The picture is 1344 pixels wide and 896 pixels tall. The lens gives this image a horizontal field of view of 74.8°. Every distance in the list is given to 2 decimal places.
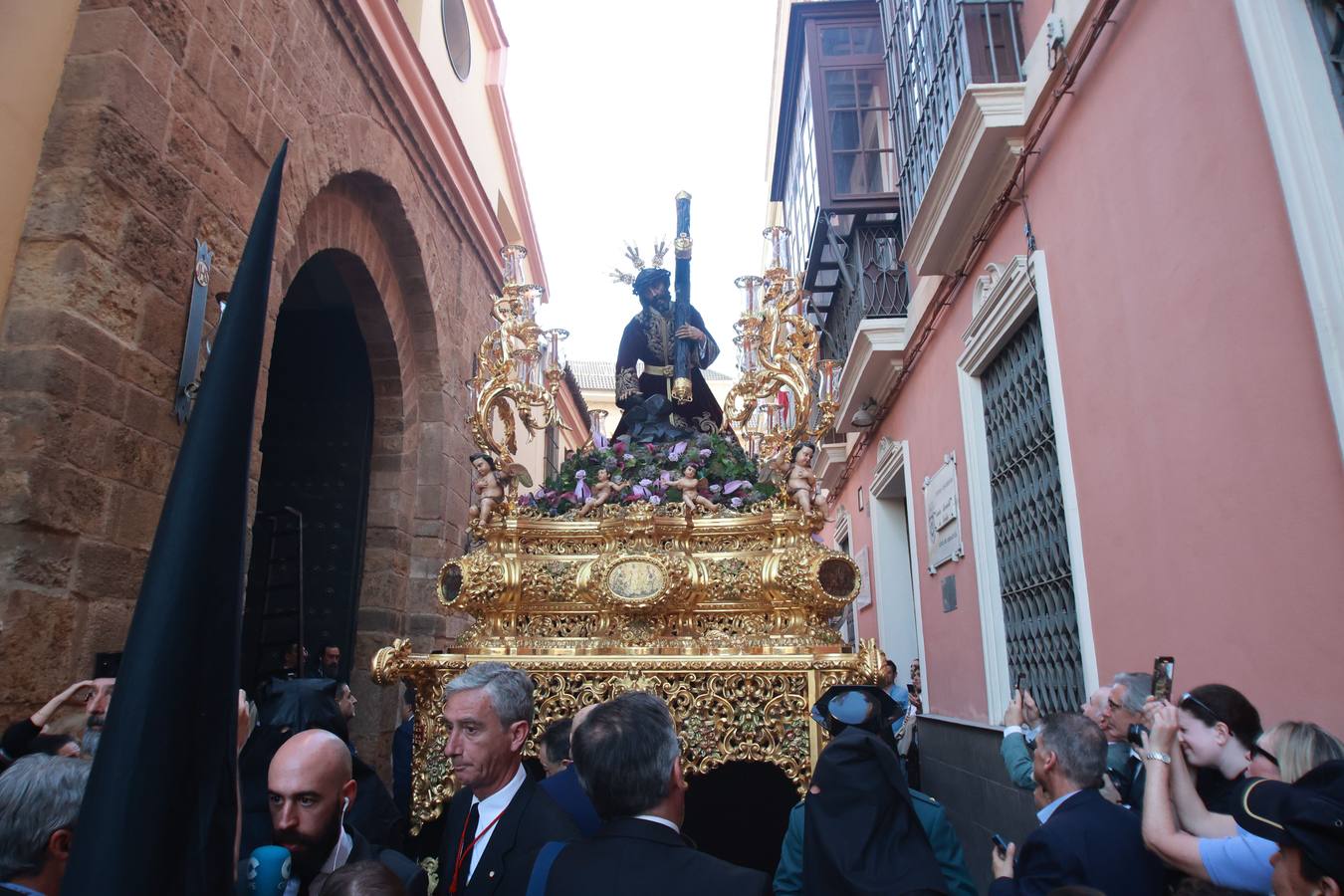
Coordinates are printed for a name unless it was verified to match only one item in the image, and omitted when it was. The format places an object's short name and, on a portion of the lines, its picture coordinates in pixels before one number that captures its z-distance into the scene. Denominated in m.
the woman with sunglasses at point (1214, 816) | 1.88
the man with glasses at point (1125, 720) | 2.63
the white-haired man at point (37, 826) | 1.55
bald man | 1.95
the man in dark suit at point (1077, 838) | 2.05
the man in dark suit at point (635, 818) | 1.60
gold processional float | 3.28
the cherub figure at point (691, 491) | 3.79
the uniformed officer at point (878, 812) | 2.18
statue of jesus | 4.73
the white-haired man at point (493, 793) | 2.03
